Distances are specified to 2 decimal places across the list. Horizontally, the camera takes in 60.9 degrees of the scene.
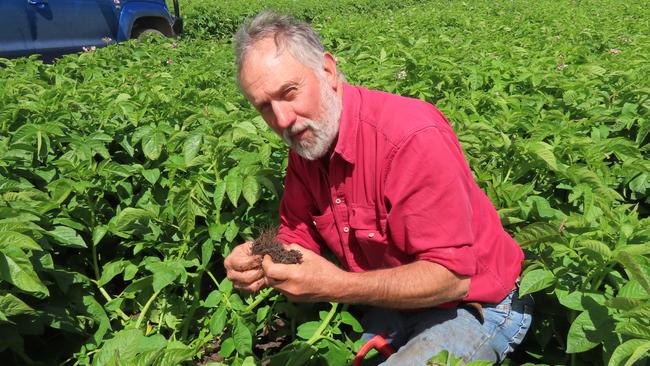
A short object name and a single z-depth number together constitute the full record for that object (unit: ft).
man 5.63
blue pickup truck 22.24
